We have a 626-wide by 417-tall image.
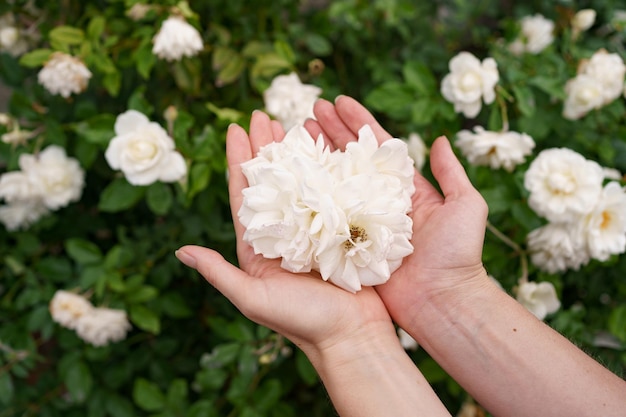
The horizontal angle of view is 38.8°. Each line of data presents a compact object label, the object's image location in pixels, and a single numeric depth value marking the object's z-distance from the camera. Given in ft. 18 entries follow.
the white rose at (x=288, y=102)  2.26
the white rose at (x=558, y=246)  2.05
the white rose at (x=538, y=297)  2.11
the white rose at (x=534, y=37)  2.77
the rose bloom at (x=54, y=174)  2.31
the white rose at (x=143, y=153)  2.09
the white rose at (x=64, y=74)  2.18
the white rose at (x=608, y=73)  2.24
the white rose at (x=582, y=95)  2.23
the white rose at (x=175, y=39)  2.19
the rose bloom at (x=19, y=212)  2.46
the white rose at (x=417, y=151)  2.33
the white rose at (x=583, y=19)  2.59
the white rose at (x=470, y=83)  2.22
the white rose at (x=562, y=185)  2.02
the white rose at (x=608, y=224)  2.02
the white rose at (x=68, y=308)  2.25
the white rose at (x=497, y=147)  2.14
